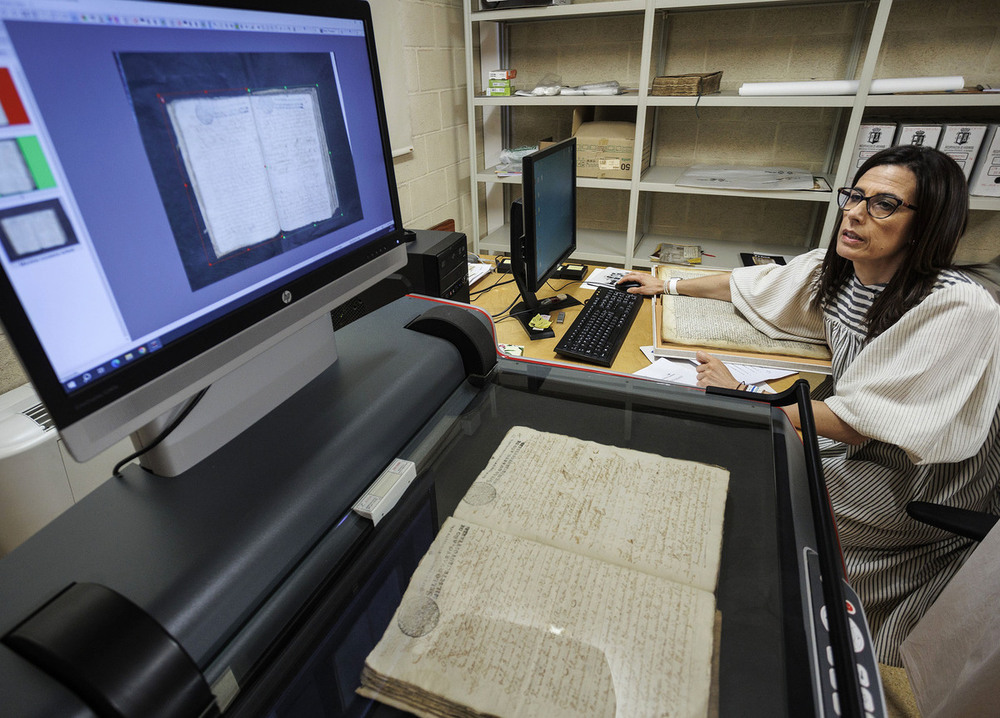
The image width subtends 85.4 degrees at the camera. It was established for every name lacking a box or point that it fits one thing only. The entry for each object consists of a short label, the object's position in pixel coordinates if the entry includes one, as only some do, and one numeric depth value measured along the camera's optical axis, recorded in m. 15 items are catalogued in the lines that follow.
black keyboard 1.34
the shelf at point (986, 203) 1.95
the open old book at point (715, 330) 1.37
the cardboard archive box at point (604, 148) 2.32
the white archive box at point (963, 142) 1.91
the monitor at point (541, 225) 1.40
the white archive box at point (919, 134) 1.94
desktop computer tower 1.22
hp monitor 0.34
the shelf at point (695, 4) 1.93
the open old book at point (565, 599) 0.43
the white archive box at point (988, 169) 1.90
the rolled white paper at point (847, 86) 1.88
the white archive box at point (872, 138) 1.99
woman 0.97
